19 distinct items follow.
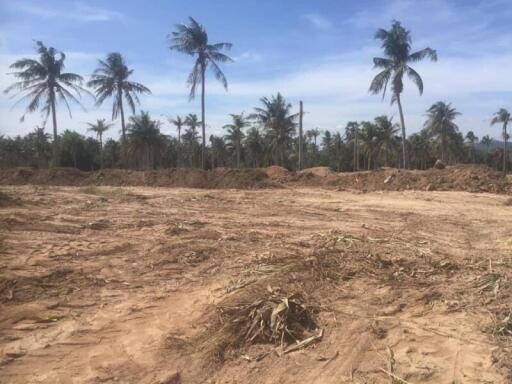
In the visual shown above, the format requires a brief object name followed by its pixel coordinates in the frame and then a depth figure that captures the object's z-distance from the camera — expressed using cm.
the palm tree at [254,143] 4947
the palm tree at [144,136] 4216
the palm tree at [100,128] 5256
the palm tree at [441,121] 4981
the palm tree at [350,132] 5550
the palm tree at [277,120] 4019
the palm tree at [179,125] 5415
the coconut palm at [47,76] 3506
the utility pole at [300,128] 3040
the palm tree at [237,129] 4891
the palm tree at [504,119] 5182
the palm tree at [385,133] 4947
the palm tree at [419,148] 6095
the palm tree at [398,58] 3133
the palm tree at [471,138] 7000
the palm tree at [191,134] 5431
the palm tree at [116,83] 3803
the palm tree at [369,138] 4994
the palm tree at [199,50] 3150
